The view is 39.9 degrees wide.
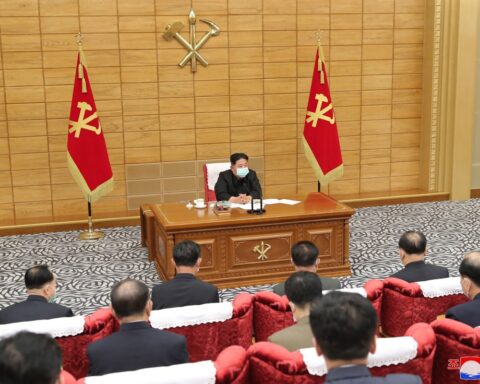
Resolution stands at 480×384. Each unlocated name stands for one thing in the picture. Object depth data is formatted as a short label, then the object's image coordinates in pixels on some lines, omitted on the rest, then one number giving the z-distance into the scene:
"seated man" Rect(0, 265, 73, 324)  3.97
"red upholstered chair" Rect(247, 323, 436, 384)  2.87
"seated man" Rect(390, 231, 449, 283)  4.66
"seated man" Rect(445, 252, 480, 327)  3.59
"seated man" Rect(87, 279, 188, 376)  3.15
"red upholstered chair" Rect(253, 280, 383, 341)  4.01
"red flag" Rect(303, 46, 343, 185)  8.73
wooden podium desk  6.61
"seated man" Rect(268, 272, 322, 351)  3.22
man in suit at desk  7.46
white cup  7.11
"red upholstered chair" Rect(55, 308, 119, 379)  3.61
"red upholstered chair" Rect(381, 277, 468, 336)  4.12
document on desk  7.12
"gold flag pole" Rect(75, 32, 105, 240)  8.42
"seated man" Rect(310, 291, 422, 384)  2.05
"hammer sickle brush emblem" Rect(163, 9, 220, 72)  9.52
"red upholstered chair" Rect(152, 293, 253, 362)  3.81
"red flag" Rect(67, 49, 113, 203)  8.44
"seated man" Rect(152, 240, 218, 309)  4.36
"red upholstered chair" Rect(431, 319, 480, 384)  3.20
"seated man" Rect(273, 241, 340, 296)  4.71
